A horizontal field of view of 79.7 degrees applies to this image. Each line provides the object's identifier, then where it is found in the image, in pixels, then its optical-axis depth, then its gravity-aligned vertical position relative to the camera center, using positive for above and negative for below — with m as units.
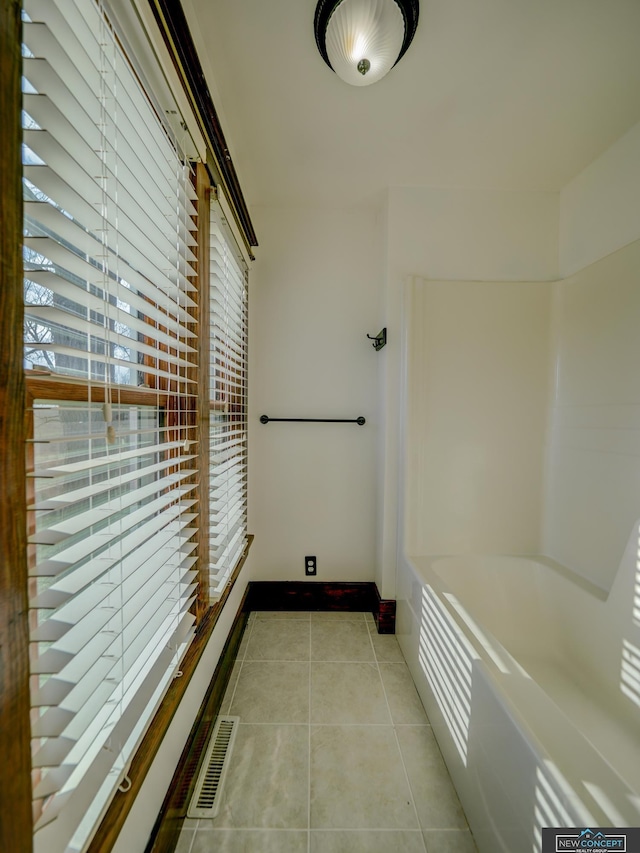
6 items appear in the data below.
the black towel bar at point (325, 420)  2.21 -0.04
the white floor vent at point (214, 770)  1.15 -1.19
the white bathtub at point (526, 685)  0.77 -0.83
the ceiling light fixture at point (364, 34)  1.07 +1.11
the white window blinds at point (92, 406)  0.54 +0.01
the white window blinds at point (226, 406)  1.41 +0.02
